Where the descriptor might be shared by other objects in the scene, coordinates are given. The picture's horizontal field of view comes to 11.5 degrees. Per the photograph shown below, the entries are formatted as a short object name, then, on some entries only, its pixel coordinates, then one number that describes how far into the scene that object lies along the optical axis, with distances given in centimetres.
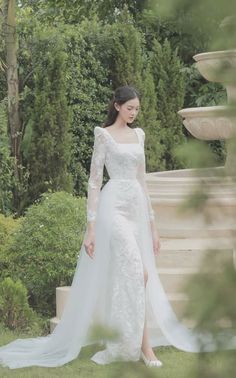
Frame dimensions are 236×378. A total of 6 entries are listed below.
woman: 781
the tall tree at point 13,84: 1456
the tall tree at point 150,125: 1619
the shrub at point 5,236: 1050
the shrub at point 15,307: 923
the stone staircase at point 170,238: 936
